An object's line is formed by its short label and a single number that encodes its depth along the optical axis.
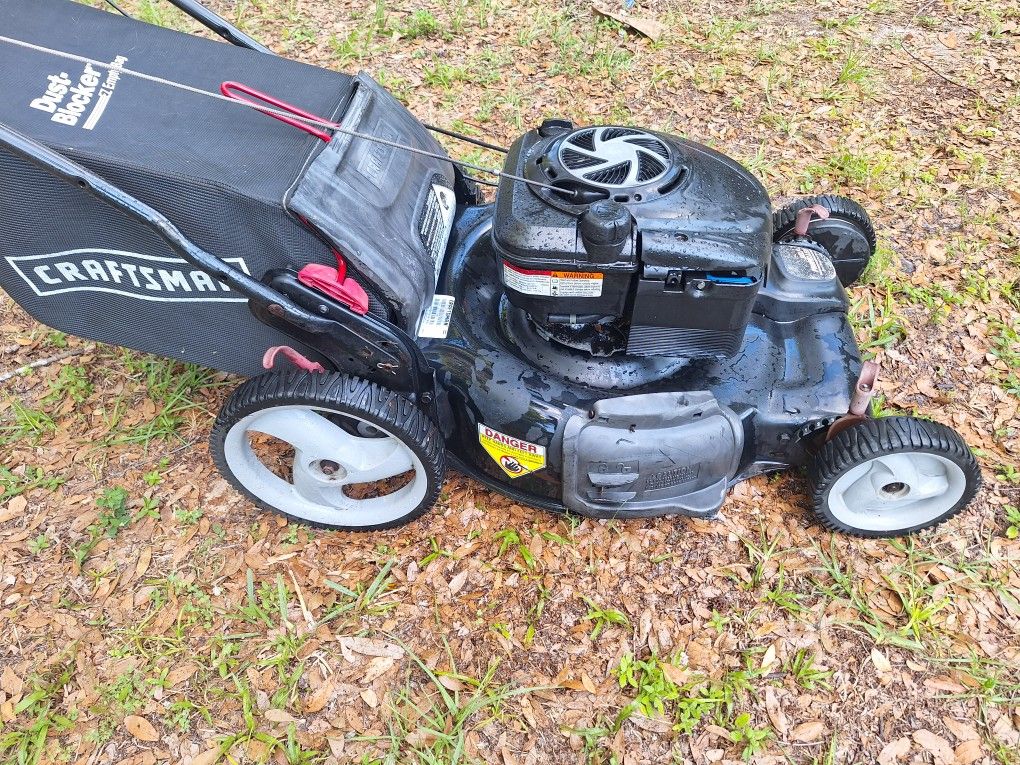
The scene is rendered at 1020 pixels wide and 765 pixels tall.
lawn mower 1.62
